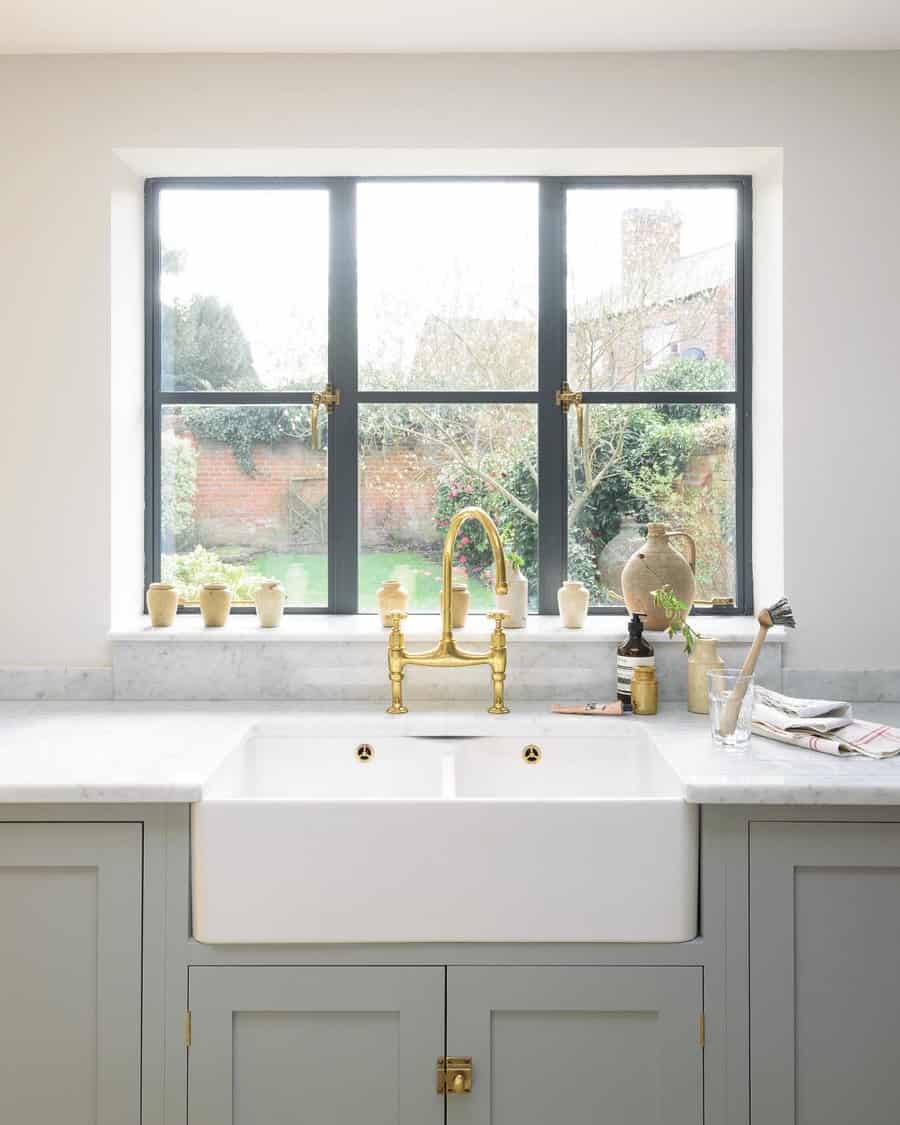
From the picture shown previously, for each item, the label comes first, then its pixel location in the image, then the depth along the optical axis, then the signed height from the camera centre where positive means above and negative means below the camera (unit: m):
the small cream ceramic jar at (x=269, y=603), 2.24 -0.14
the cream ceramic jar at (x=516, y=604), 2.20 -0.14
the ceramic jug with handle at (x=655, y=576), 2.13 -0.07
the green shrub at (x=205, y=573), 2.41 -0.07
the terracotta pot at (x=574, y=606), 2.22 -0.15
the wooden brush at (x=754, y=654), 1.72 -0.22
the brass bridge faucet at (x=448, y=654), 2.02 -0.25
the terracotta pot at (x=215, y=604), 2.24 -0.14
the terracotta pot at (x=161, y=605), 2.22 -0.15
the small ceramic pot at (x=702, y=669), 2.04 -0.29
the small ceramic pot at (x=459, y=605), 2.22 -0.14
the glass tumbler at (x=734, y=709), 1.72 -0.32
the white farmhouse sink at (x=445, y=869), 1.49 -0.56
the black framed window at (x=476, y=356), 2.39 +0.55
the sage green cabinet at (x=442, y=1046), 1.49 -0.87
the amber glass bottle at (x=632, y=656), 2.04 -0.26
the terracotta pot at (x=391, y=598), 2.26 -0.13
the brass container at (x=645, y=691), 2.02 -0.34
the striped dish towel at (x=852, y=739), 1.66 -0.38
